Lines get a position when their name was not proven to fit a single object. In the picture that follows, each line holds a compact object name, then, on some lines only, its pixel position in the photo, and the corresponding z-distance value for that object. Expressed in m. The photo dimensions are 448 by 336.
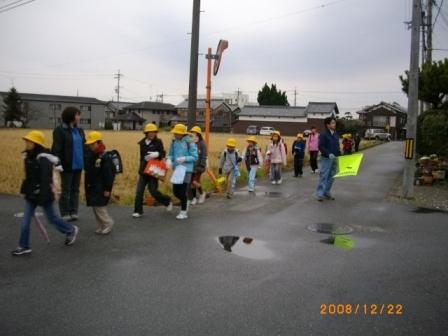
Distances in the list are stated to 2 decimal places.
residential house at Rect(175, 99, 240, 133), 72.62
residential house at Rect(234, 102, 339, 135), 66.44
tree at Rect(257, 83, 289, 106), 80.31
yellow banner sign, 9.23
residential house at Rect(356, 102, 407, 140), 67.69
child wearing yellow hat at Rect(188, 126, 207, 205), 8.66
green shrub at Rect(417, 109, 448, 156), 12.32
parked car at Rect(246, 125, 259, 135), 61.40
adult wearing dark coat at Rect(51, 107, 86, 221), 6.86
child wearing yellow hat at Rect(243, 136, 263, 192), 10.71
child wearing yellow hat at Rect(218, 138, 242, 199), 9.86
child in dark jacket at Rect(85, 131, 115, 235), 6.10
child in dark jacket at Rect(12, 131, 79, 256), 5.25
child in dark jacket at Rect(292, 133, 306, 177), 14.22
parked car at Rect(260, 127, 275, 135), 60.94
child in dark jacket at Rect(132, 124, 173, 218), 7.34
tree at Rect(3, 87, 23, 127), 63.75
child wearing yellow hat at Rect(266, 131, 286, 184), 12.13
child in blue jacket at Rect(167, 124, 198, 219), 7.42
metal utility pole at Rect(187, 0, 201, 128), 9.48
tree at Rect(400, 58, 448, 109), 14.35
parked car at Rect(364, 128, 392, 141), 54.34
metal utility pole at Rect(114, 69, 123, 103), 95.96
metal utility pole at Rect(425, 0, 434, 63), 21.88
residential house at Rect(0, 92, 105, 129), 70.62
